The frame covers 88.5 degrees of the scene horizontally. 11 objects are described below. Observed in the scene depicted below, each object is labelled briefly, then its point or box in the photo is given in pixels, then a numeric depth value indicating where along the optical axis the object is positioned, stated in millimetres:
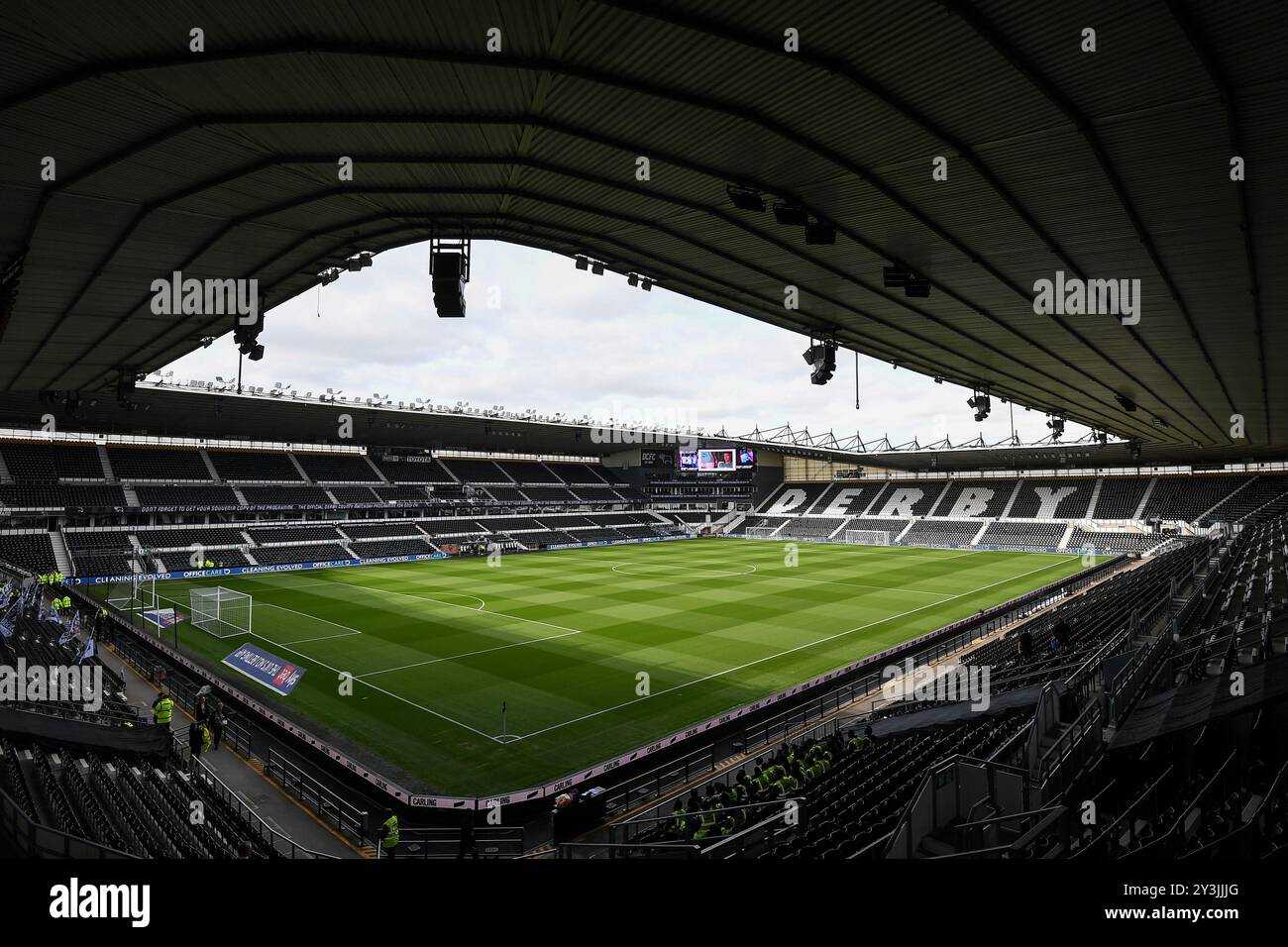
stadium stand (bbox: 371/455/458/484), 63469
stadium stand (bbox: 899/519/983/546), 63997
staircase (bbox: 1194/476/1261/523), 55712
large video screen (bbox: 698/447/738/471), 64875
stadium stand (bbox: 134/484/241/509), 46750
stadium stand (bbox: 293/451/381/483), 58375
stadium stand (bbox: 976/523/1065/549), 59469
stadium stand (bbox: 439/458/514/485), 68625
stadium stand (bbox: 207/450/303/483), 53375
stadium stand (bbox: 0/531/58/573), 36719
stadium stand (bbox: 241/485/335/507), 51906
